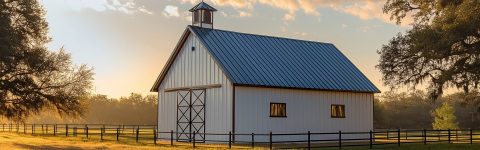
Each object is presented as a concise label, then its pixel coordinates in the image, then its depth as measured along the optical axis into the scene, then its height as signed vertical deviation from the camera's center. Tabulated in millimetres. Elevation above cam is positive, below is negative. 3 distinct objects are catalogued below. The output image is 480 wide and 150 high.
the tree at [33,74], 48500 +1659
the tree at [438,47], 30203 +2541
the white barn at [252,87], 37616 +548
